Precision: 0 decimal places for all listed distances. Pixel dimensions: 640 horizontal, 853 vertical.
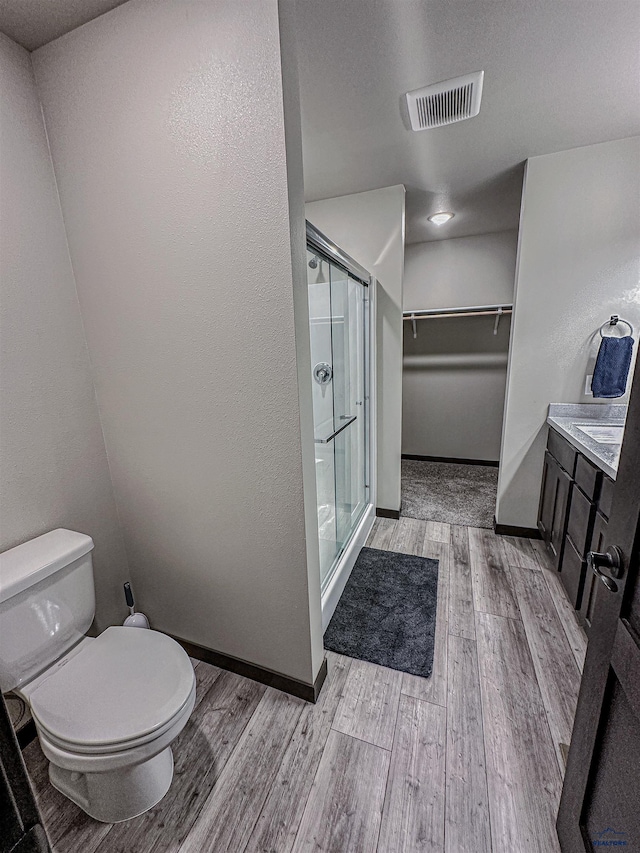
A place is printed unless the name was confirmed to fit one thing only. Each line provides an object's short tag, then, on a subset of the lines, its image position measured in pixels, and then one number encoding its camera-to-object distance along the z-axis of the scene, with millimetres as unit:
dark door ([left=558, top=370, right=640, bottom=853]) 715
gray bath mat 1704
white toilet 981
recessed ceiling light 3029
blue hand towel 2111
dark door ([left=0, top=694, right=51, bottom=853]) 356
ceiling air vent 1514
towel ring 2141
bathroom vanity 1576
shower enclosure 2020
